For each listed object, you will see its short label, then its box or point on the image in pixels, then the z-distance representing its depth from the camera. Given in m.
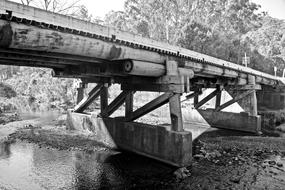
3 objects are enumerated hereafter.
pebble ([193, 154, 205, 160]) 10.31
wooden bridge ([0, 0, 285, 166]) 5.49
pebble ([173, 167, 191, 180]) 8.15
